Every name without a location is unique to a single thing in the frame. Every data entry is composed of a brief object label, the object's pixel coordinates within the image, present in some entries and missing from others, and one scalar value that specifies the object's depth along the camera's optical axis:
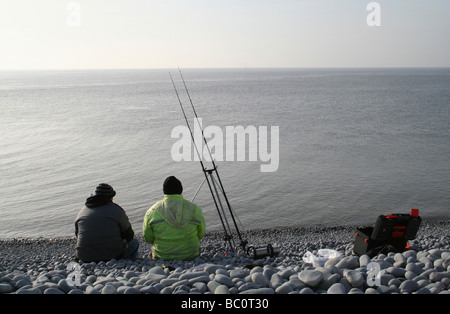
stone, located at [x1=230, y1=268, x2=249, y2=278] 4.36
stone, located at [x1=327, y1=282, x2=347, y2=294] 3.79
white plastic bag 5.57
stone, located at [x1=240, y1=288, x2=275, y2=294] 3.77
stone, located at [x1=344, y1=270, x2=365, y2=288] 3.99
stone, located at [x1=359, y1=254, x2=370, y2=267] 4.81
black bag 5.63
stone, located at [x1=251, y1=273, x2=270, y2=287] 4.11
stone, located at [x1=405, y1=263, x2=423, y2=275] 4.44
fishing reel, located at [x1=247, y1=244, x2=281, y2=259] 6.02
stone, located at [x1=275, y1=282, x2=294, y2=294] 3.83
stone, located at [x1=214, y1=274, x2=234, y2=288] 4.05
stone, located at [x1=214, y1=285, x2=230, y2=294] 3.81
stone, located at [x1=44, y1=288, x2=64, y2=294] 3.77
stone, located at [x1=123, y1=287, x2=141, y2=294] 3.77
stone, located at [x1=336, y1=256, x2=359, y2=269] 4.73
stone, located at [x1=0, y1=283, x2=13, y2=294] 3.84
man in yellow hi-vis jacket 5.36
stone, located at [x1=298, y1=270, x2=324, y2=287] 3.99
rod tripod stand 6.12
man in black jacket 5.43
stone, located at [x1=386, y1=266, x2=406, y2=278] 4.38
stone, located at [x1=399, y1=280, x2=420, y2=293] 3.93
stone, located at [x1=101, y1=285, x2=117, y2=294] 3.85
